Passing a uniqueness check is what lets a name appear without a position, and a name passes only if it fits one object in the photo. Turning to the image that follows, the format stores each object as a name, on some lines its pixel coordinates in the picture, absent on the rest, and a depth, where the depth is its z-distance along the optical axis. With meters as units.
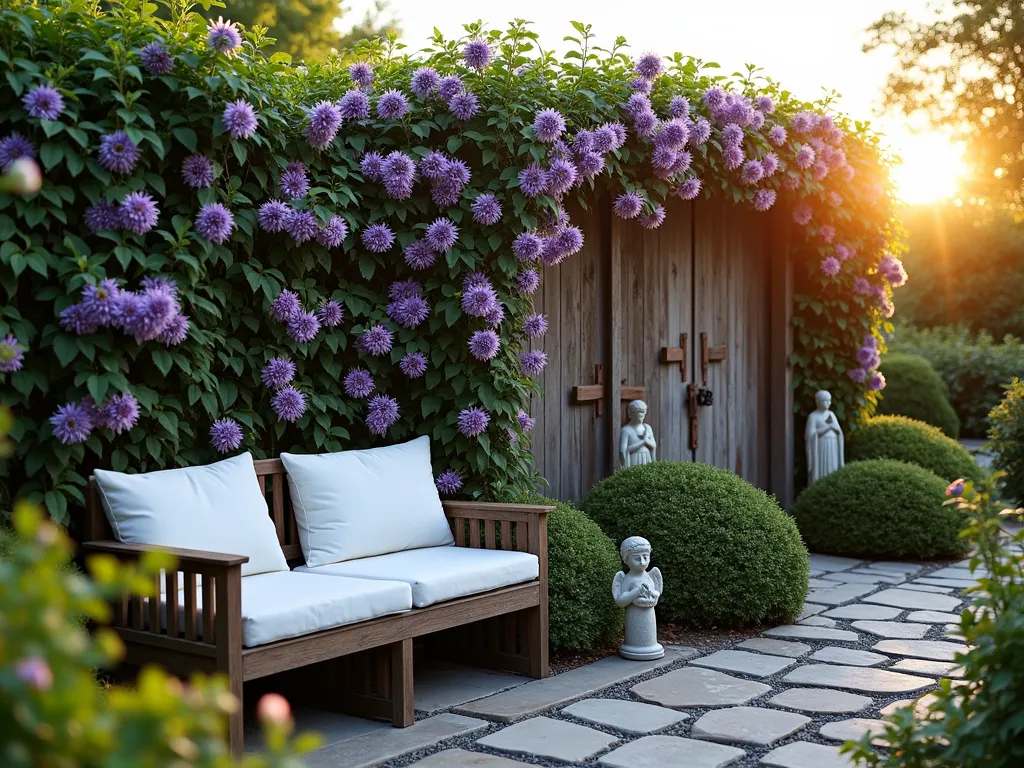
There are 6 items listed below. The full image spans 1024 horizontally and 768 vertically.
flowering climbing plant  3.35
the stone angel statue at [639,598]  4.28
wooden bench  2.98
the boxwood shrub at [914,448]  7.39
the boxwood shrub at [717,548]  4.70
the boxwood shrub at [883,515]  6.33
